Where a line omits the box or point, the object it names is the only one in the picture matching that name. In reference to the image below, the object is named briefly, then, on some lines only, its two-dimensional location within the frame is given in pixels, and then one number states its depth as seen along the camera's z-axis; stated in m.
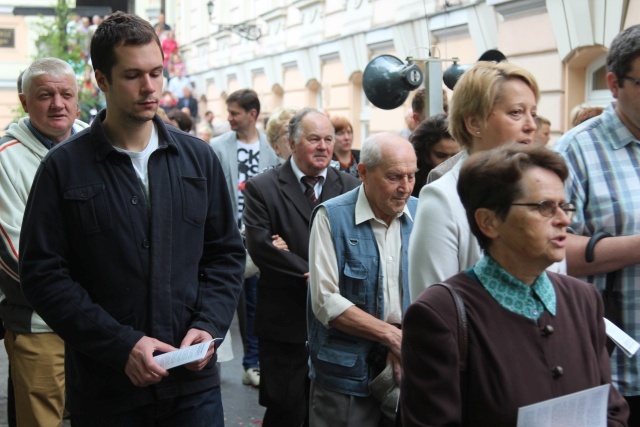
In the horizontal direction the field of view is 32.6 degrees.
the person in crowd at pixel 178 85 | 26.29
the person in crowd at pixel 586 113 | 7.06
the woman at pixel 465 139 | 3.48
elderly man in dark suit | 5.79
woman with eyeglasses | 2.85
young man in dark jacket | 3.65
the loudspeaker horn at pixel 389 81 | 9.63
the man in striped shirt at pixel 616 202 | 3.85
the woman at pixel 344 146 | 8.63
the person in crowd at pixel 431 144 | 6.04
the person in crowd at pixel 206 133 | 14.37
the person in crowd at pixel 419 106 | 8.13
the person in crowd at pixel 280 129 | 8.16
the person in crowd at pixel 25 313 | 5.12
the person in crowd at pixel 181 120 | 11.47
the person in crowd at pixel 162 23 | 29.55
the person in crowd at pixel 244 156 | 8.45
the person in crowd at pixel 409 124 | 8.93
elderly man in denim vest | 4.49
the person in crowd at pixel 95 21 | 22.28
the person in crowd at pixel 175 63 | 27.42
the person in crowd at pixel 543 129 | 7.98
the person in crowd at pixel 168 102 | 23.81
